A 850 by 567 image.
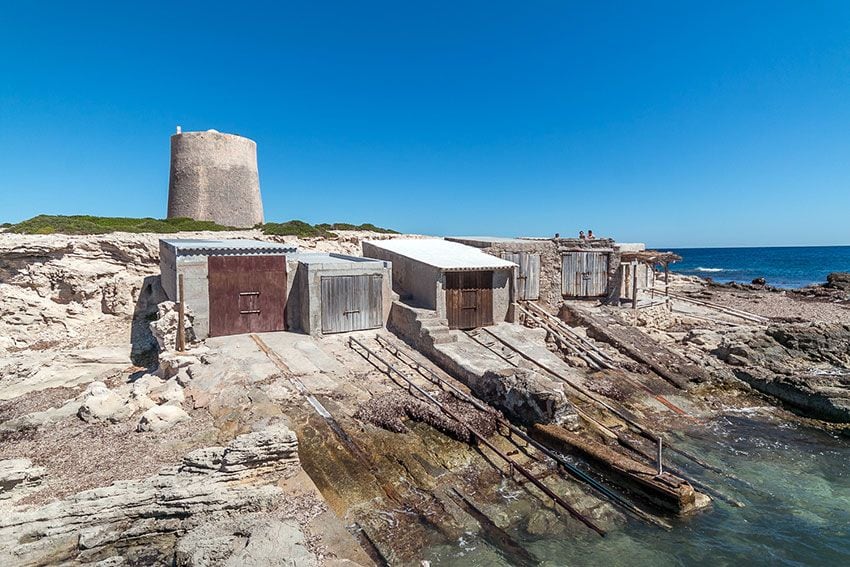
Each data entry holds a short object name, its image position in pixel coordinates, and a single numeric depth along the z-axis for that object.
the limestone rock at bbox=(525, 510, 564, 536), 8.79
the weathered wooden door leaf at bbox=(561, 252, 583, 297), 24.84
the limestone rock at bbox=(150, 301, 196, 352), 15.64
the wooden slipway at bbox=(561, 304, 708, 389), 17.52
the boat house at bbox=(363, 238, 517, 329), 19.05
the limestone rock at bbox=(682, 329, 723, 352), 21.38
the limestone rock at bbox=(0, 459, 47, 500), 8.41
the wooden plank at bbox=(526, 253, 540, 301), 23.23
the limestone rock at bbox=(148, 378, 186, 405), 12.37
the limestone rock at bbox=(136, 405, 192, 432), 10.84
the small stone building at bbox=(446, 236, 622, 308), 23.11
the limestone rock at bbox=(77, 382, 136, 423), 11.49
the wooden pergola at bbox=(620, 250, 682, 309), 25.98
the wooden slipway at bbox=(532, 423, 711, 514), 9.52
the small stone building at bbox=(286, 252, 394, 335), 18.00
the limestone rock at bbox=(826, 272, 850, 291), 47.62
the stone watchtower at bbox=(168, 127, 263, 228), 32.62
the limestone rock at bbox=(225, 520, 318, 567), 6.57
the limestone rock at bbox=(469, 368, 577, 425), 12.57
